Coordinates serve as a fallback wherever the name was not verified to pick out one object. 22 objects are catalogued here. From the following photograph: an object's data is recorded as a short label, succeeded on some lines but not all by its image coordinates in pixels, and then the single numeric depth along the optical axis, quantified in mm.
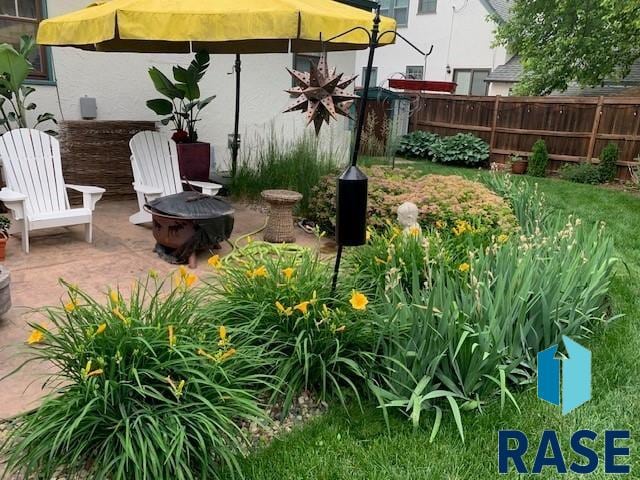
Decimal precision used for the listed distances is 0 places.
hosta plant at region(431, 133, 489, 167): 12117
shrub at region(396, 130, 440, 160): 12961
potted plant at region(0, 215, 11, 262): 3949
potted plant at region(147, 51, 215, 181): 5789
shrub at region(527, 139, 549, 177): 10883
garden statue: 4000
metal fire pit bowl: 4043
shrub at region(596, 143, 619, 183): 9695
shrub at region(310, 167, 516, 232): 4277
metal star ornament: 3322
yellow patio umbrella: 3799
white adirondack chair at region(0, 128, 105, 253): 4199
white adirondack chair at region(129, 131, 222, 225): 5008
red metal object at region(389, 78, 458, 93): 13648
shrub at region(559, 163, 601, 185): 9797
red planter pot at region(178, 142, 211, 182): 6031
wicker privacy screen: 5816
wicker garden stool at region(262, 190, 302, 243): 4645
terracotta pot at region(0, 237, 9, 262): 3934
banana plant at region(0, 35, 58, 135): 4730
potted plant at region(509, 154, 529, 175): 11320
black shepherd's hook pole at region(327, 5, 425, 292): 2469
